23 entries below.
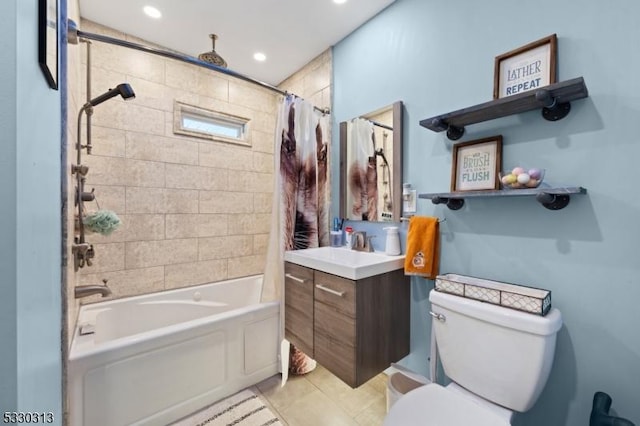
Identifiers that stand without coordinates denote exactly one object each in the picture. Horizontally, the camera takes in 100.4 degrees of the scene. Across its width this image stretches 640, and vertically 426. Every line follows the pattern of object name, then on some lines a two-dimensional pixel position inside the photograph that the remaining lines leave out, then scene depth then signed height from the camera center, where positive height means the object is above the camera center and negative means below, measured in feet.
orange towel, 5.07 -0.69
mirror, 5.97 +1.14
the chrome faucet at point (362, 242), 6.56 -0.74
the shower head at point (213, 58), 7.13 +4.13
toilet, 3.33 -2.12
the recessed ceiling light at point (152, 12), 6.33 +4.81
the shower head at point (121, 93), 4.88 +2.20
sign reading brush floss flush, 4.44 +0.84
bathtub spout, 5.19 -1.58
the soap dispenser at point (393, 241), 5.80 -0.65
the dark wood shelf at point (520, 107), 3.44 +1.60
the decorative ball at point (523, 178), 3.82 +0.50
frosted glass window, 8.12 +2.87
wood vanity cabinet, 4.76 -2.13
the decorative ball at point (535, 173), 3.81 +0.57
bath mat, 5.29 -4.19
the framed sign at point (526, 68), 3.89 +2.24
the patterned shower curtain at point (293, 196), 6.62 +0.39
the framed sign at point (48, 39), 2.16 +1.51
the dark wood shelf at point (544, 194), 3.49 +0.27
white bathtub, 4.54 -3.01
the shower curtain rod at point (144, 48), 4.38 +3.20
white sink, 4.76 -1.00
